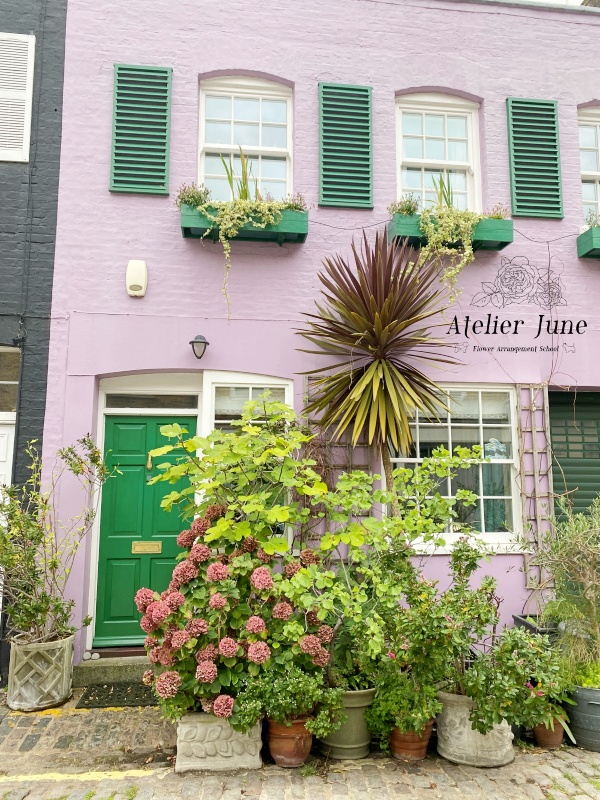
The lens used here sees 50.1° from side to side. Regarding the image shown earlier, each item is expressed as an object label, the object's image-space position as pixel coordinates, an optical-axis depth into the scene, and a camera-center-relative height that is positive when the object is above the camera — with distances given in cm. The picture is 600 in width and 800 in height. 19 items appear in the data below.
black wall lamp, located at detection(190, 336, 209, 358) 602 +151
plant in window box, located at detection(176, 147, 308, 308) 603 +274
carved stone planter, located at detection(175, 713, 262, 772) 410 -150
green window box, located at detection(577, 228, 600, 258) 654 +271
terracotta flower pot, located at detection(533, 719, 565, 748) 446 -155
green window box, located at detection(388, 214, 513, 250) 632 +273
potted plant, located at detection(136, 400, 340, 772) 405 -70
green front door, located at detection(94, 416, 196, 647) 601 -24
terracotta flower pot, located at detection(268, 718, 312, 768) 413 -149
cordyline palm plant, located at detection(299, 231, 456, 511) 557 +146
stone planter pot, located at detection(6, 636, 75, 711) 505 -132
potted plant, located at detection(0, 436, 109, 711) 507 -63
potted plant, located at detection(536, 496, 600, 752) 448 -73
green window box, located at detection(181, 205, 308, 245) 604 +263
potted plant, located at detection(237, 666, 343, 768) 396 -123
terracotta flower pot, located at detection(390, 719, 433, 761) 425 -154
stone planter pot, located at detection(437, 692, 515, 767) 417 -149
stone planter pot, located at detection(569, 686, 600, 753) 445 -143
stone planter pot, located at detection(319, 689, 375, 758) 426 -147
